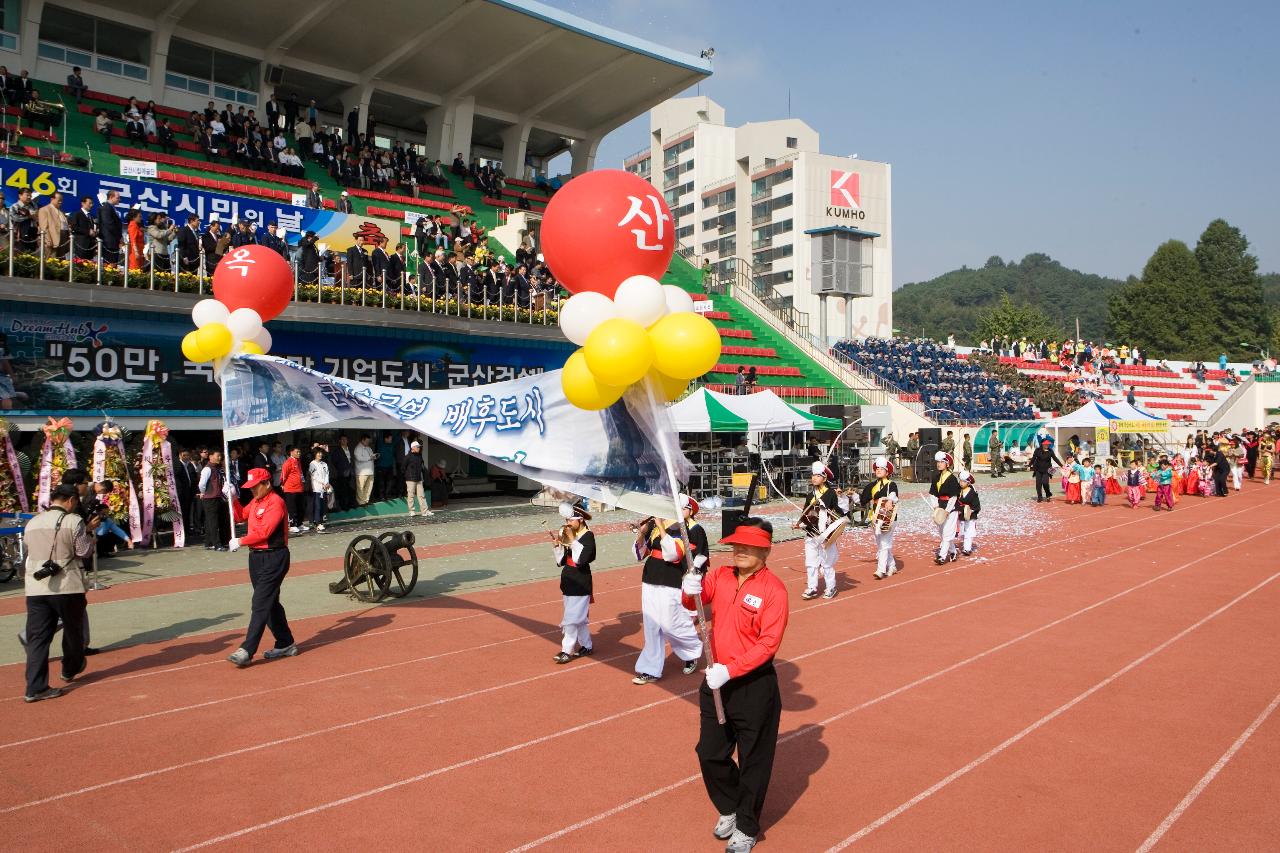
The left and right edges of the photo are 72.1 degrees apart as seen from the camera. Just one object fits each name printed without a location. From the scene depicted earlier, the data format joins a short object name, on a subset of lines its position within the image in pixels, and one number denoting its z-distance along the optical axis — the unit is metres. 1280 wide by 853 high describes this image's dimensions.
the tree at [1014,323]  80.38
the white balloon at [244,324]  9.77
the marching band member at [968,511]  14.71
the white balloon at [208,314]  9.78
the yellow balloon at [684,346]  6.17
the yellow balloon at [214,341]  9.41
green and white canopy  20.55
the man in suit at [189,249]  17.92
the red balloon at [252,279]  10.06
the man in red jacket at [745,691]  4.94
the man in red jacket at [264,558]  8.55
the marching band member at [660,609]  7.94
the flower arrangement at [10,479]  13.49
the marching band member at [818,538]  11.77
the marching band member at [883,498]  13.12
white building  79.19
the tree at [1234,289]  87.88
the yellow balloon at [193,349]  9.44
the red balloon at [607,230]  6.60
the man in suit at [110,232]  16.92
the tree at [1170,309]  85.31
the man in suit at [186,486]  16.53
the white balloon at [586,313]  6.50
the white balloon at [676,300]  6.89
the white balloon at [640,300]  6.34
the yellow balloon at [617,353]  6.04
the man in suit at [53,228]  16.20
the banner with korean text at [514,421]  6.90
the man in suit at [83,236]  16.64
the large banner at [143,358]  16.47
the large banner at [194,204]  17.84
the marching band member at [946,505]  14.23
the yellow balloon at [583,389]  6.44
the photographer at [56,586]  7.63
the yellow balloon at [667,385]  6.54
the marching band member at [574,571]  8.62
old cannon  11.66
